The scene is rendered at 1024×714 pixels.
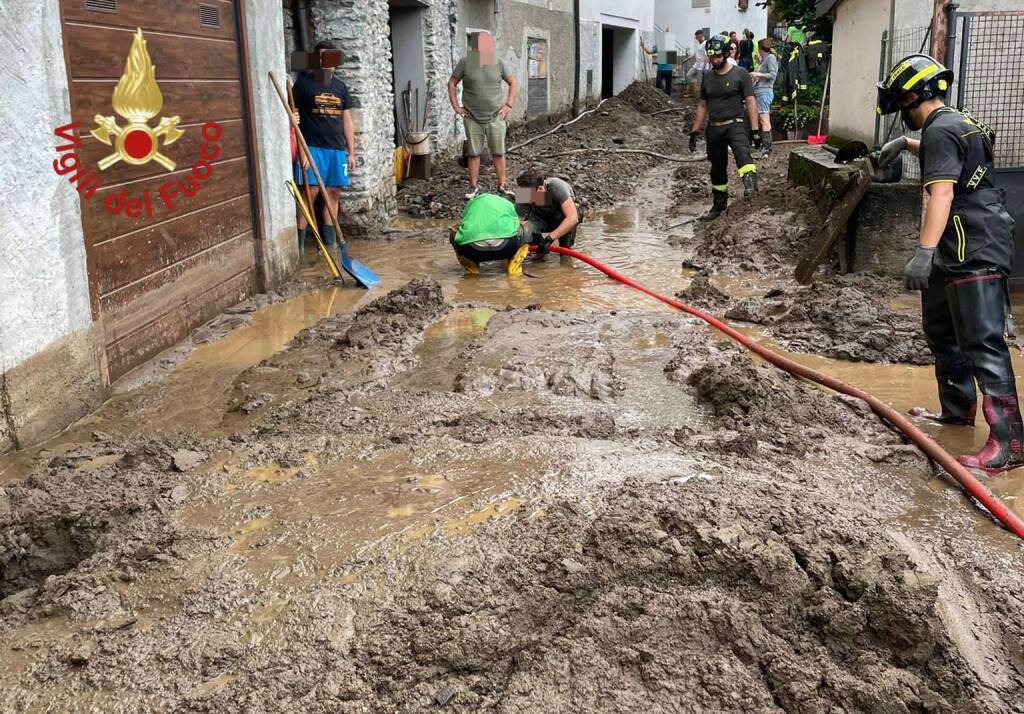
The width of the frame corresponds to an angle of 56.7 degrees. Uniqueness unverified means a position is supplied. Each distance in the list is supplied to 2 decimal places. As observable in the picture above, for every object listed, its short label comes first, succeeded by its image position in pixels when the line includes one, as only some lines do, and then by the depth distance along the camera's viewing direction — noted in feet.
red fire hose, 12.28
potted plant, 61.16
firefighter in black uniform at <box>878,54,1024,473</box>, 14.05
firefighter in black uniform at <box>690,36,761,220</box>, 33.68
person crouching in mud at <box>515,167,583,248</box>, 27.99
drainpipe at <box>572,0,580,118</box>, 68.64
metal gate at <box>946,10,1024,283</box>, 24.26
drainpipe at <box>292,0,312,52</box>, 31.81
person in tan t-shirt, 38.06
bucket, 41.11
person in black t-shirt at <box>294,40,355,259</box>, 28.27
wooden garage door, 17.47
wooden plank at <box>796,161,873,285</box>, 25.16
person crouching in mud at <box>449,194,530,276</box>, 26.58
